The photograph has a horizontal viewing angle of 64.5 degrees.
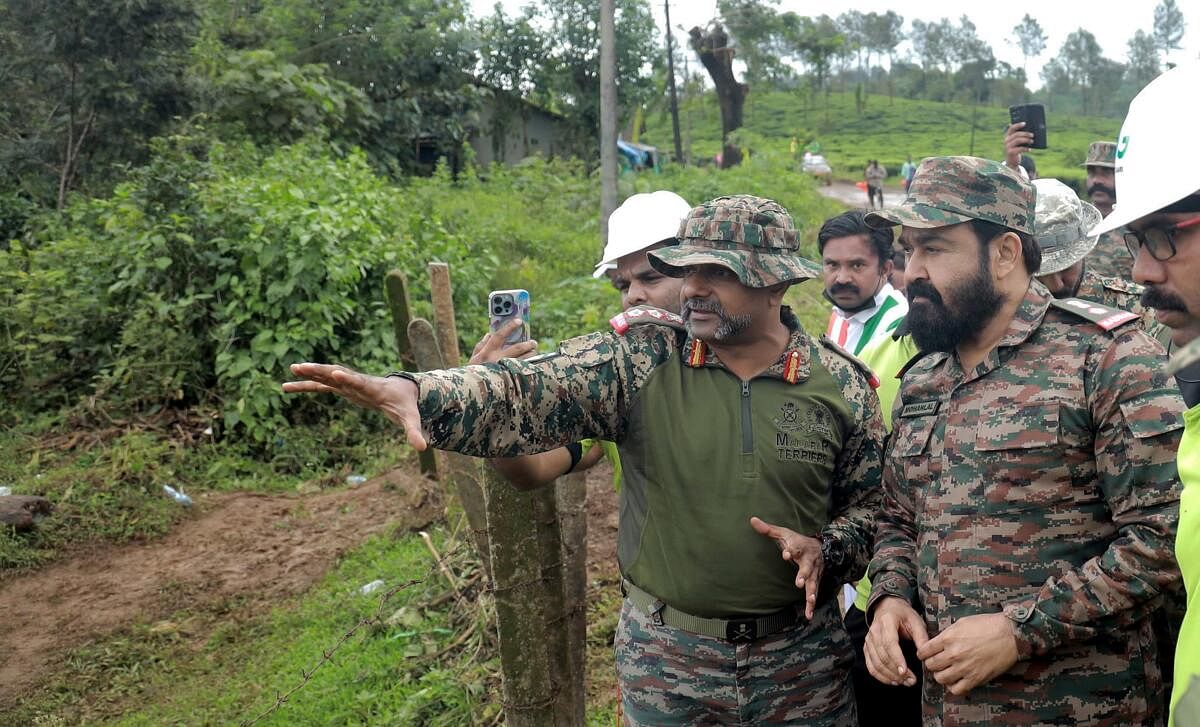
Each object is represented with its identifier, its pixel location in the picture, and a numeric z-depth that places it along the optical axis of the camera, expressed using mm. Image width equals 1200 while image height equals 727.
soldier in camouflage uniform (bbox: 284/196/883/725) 2205
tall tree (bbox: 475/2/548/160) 22641
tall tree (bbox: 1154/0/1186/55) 56812
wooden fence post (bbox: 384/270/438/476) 4797
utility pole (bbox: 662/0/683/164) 22594
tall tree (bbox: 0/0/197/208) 10383
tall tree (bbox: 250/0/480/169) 16547
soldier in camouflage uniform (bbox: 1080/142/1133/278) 4109
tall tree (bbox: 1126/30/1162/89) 55812
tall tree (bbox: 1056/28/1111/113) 57344
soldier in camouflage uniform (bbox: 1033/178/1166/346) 2656
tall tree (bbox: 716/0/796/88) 21109
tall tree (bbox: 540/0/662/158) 22984
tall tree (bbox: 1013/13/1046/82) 58000
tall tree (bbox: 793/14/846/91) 21281
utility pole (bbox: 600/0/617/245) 10023
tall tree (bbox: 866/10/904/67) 67062
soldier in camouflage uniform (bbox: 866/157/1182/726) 1767
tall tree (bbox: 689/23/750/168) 20531
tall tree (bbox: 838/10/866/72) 66156
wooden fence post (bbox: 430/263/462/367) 4000
